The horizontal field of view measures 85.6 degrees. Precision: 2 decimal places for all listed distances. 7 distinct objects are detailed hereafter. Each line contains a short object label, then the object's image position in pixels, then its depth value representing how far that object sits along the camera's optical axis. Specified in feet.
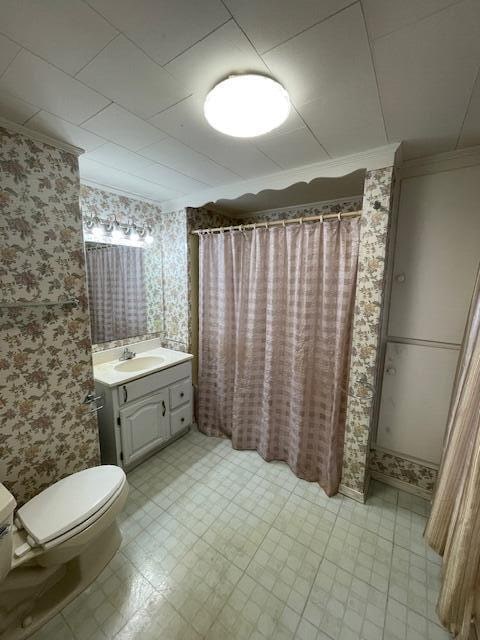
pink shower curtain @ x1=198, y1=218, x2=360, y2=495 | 5.74
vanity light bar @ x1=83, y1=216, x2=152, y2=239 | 6.61
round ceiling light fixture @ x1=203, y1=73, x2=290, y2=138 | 3.05
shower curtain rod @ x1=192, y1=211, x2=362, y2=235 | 5.30
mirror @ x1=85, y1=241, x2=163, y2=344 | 6.89
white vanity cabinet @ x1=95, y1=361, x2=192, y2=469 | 6.05
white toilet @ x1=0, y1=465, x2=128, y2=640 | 3.54
